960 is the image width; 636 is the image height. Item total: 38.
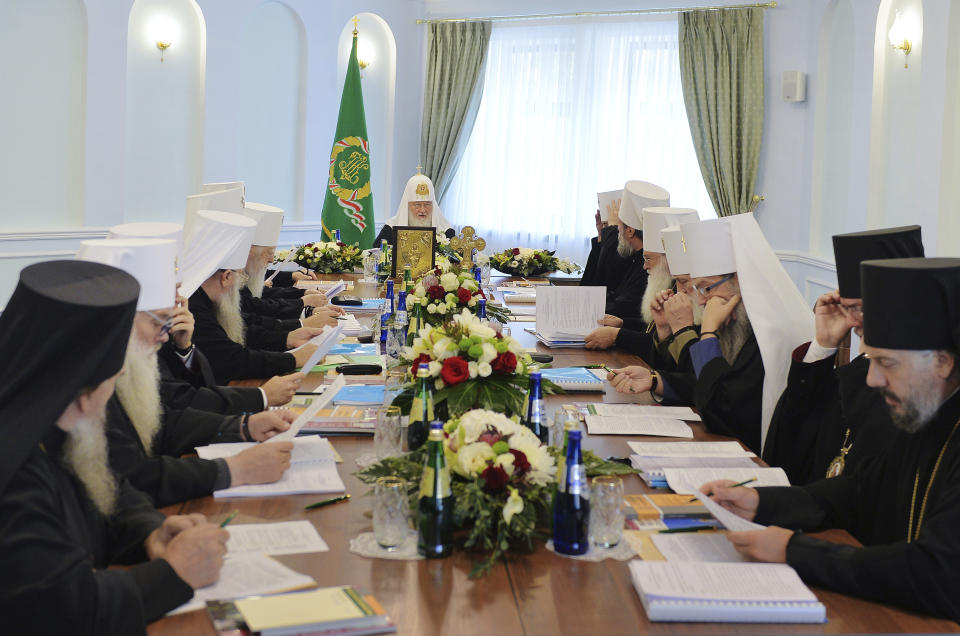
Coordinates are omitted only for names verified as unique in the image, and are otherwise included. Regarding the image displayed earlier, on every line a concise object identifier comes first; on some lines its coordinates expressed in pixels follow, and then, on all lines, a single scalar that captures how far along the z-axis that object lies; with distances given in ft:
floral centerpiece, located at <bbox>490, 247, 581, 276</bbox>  24.63
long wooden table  5.24
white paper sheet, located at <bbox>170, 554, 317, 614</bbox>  5.47
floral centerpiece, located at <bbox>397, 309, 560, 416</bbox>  7.67
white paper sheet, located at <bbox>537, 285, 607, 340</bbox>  15.46
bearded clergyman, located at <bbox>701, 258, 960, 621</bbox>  5.69
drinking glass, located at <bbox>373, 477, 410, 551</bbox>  6.07
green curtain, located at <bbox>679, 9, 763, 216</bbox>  29.94
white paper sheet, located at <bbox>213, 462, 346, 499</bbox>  7.22
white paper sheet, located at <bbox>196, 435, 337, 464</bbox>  8.05
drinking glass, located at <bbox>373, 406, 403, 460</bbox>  7.75
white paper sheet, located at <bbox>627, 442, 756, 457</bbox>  8.63
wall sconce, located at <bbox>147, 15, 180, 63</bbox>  24.06
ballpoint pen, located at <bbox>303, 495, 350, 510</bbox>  6.96
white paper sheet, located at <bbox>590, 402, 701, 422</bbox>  10.25
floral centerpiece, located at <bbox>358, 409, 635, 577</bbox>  6.01
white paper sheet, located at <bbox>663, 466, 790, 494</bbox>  7.73
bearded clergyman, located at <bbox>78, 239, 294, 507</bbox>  6.88
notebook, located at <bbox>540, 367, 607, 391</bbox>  11.52
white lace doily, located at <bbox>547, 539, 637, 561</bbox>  6.17
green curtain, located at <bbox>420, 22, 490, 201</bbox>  34.24
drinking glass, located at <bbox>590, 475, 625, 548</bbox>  6.23
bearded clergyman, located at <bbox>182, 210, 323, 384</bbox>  11.18
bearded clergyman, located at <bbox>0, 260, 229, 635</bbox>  4.66
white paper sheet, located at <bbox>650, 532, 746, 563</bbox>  6.26
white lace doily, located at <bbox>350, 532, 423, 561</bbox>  6.06
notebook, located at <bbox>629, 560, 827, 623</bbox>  5.41
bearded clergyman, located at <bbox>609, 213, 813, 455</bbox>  10.21
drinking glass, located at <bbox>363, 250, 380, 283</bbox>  22.07
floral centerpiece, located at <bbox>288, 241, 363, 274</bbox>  23.40
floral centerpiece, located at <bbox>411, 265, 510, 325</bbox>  12.81
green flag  29.76
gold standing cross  21.33
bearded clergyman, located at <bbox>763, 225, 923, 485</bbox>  8.55
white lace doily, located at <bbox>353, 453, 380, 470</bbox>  7.94
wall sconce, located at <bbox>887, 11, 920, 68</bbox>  20.49
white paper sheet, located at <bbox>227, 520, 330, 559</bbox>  6.15
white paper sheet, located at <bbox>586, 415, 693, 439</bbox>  9.43
